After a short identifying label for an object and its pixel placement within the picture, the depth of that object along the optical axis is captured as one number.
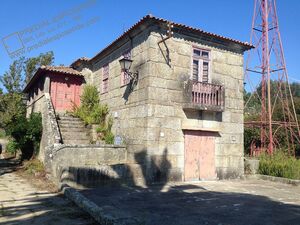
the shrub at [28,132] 13.01
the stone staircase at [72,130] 12.55
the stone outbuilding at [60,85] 15.09
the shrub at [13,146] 14.11
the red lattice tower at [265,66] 14.62
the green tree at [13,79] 29.92
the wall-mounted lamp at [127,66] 10.61
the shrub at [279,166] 11.37
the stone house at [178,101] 10.14
